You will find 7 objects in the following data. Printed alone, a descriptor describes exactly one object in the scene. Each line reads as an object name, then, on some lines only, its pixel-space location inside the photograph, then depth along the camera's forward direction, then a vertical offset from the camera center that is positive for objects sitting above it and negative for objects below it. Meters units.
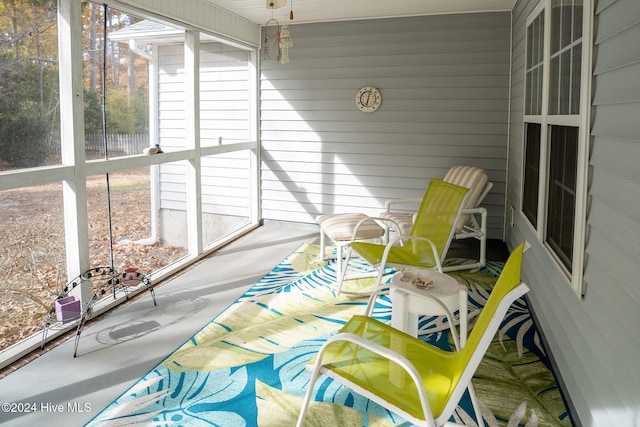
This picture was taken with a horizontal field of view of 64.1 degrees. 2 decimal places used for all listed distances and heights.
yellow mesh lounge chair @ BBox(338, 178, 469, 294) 3.76 -0.64
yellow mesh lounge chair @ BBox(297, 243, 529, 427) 1.79 -0.88
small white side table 2.75 -0.82
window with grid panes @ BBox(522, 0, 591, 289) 2.41 +0.15
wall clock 6.02 +0.61
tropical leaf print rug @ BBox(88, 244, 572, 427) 2.44 -1.24
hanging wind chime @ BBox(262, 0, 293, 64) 6.27 +1.43
